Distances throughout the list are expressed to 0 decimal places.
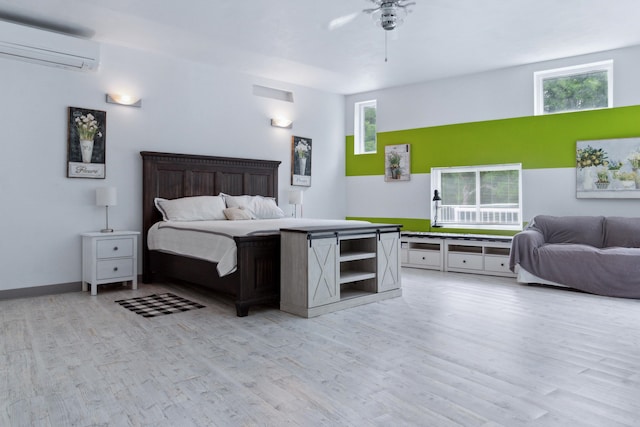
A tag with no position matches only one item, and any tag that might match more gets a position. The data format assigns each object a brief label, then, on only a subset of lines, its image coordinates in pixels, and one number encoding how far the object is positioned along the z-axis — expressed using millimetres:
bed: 4047
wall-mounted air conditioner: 4340
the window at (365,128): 8133
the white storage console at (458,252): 6012
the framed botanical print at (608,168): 5410
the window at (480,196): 6398
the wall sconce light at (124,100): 5365
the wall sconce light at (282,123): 7086
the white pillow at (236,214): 5633
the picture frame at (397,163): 7469
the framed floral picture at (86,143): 5039
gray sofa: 4738
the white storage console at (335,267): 3955
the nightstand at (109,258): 4906
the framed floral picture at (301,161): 7383
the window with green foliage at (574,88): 5695
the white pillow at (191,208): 5461
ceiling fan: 3811
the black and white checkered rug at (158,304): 4207
